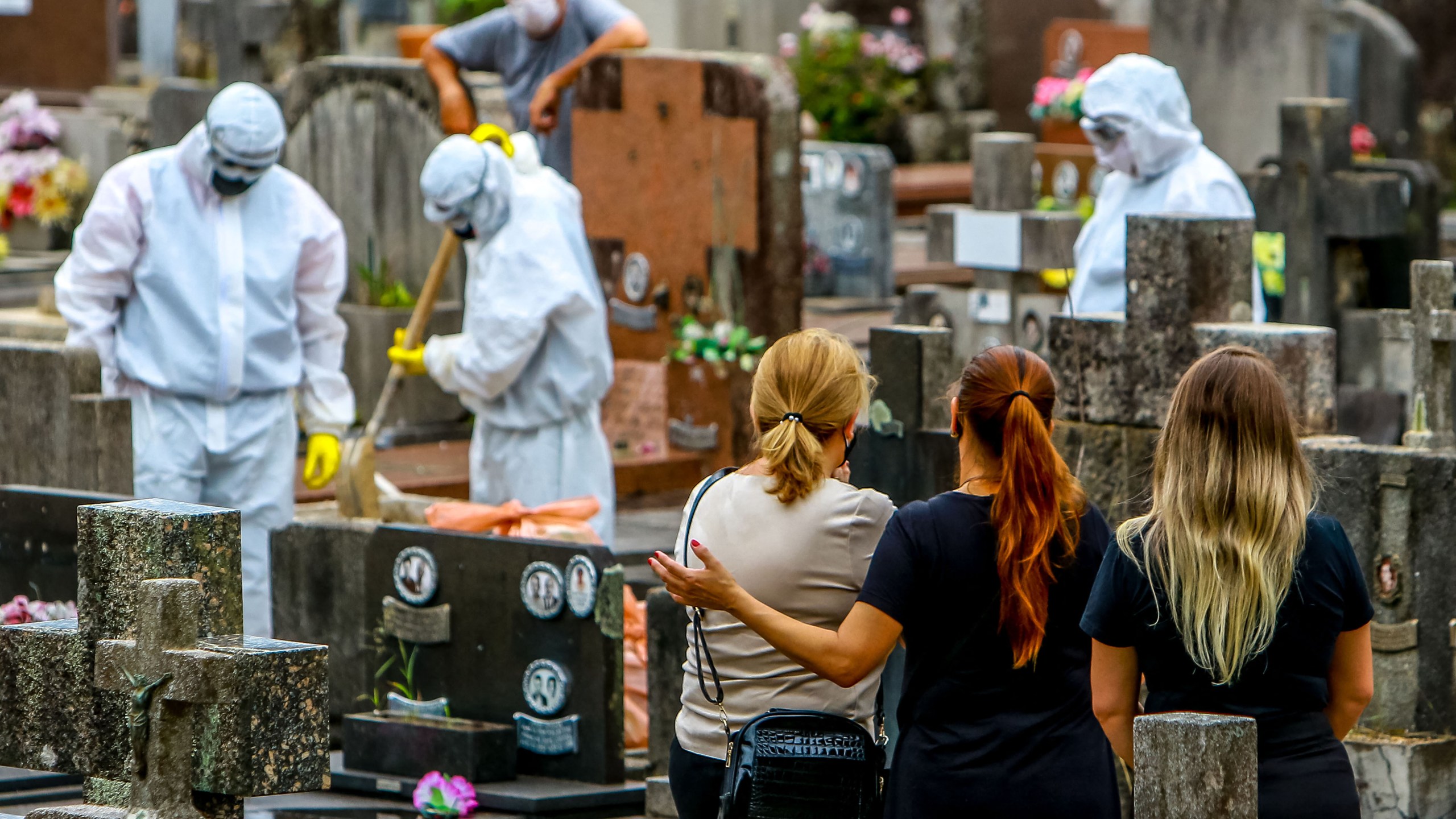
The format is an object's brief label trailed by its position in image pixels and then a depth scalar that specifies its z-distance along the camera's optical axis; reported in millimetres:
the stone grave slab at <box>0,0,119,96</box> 36937
